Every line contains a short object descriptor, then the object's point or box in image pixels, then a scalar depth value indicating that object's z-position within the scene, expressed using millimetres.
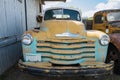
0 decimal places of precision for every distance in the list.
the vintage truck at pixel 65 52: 2212
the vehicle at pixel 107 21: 3898
